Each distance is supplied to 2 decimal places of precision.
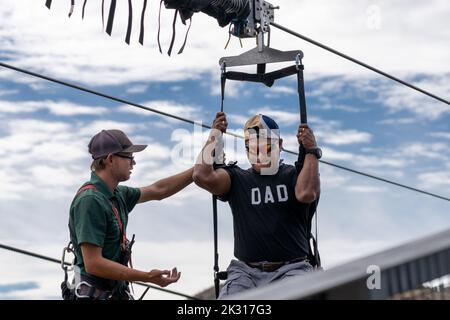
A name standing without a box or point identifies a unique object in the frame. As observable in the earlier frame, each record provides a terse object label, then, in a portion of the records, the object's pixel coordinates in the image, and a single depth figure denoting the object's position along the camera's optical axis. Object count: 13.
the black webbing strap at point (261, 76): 10.62
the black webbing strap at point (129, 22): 9.66
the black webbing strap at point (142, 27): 9.75
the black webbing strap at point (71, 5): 9.35
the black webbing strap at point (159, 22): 10.20
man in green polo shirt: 8.57
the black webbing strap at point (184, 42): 10.52
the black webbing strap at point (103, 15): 9.29
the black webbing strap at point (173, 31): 10.42
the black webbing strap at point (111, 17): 9.22
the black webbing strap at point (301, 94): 9.67
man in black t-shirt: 9.27
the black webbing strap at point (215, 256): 9.80
